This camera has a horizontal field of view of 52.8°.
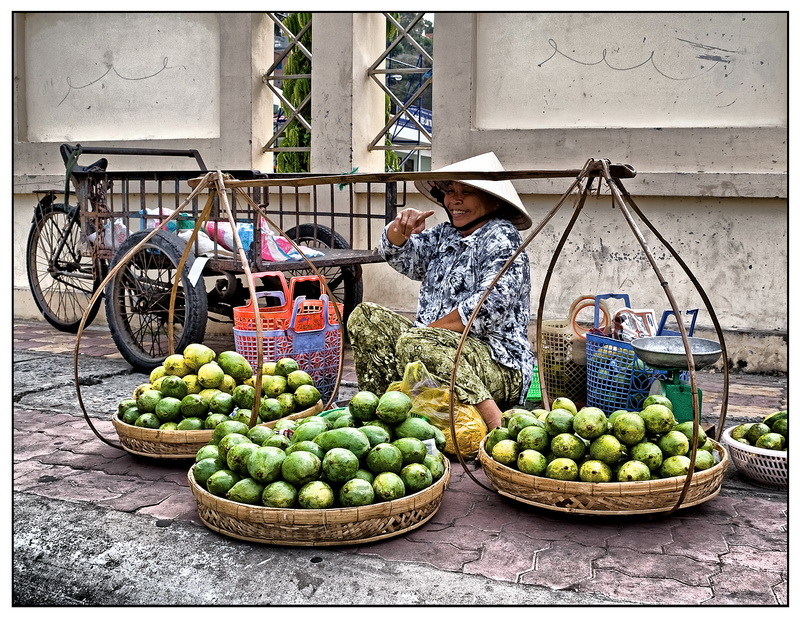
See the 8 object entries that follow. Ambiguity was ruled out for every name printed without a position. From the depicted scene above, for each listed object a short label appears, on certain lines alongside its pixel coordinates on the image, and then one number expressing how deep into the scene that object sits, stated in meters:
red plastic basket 4.39
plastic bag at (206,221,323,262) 5.23
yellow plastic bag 3.61
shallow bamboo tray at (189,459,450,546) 2.64
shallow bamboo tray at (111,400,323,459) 3.43
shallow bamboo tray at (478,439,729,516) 2.83
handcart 5.20
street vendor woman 3.70
